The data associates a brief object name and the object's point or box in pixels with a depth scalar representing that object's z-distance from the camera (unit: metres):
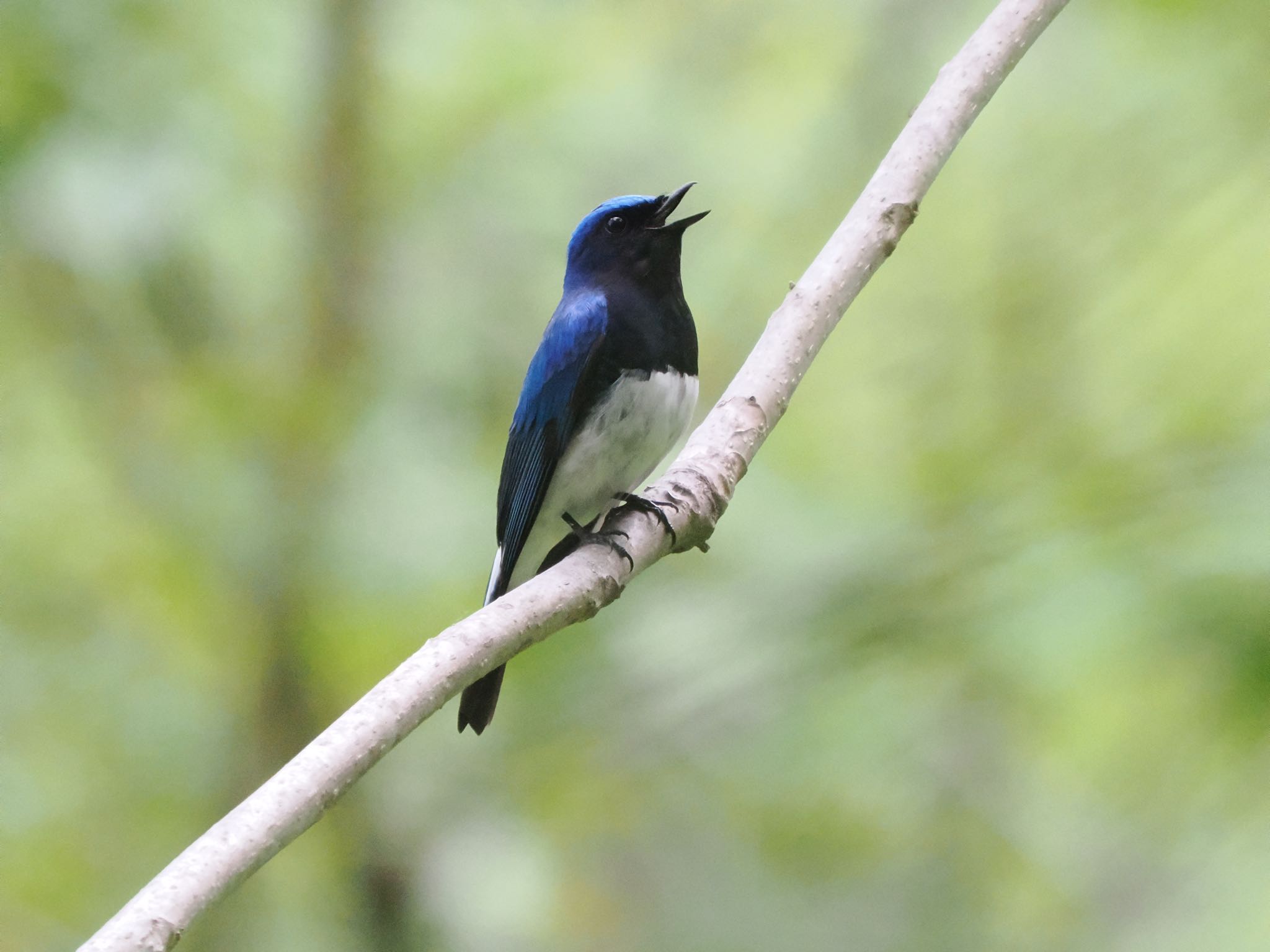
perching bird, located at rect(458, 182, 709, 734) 6.62
